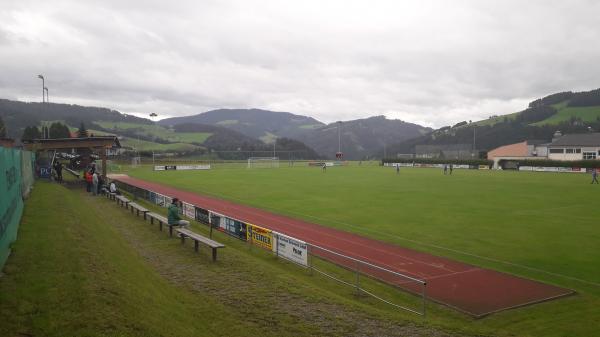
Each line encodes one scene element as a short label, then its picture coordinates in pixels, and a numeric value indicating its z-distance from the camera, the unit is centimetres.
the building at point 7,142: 2760
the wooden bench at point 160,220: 1700
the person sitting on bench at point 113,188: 2871
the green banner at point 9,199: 841
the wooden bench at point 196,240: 1312
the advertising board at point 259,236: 1579
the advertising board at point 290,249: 1370
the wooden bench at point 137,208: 2058
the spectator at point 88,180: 3158
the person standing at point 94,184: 2954
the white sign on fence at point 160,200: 2697
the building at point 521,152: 8788
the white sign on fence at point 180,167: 7931
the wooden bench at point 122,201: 2466
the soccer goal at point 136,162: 9094
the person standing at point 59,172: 3441
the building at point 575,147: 7875
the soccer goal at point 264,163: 9709
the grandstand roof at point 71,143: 3228
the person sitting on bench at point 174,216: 1672
